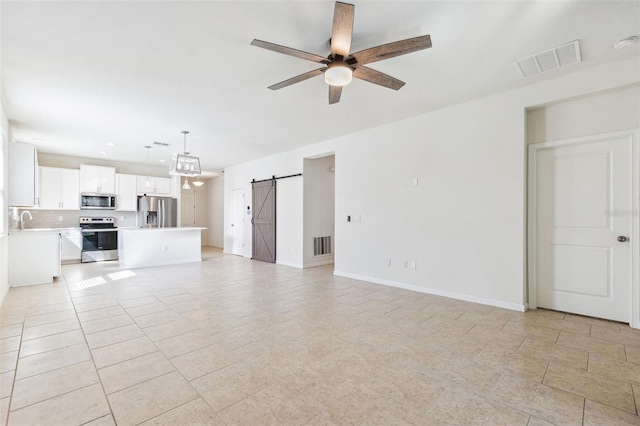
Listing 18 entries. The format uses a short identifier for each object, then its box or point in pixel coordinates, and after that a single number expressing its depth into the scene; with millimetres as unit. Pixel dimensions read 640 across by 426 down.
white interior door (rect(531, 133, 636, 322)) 3203
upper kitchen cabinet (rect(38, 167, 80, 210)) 6977
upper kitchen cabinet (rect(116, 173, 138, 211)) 8024
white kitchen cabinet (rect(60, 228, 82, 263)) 7137
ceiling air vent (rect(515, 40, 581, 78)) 2752
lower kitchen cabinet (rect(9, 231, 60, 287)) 4754
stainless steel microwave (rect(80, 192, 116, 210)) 7516
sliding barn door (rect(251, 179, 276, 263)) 7309
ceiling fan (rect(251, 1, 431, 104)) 2047
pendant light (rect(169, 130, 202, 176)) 5367
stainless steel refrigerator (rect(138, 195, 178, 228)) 8362
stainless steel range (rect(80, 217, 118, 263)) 7254
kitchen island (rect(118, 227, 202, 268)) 6414
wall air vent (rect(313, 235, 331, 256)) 6891
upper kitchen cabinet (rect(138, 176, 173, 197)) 8383
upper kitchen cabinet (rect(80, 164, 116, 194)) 7477
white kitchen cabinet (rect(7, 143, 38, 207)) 4602
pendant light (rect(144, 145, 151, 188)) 8453
